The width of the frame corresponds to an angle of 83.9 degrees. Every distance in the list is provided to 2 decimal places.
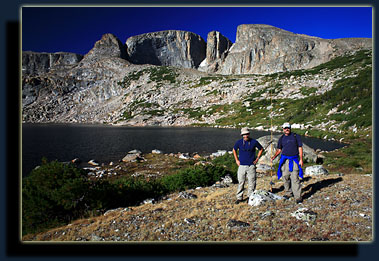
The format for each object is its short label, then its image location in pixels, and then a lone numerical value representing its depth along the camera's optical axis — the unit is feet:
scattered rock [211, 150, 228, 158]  81.11
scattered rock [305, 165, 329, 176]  39.53
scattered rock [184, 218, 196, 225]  19.93
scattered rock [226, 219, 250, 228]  18.60
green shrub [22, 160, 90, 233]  21.65
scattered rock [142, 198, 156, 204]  29.48
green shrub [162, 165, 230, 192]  36.68
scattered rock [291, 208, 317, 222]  19.05
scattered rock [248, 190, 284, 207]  23.82
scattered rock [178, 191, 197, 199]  30.09
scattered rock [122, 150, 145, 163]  76.23
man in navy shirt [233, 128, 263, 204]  24.94
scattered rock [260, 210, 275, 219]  20.46
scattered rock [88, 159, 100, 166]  71.77
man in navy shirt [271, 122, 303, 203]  24.44
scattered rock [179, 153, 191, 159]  80.66
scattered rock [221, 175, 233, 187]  41.02
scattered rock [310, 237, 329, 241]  15.94
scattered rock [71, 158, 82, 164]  74.38
